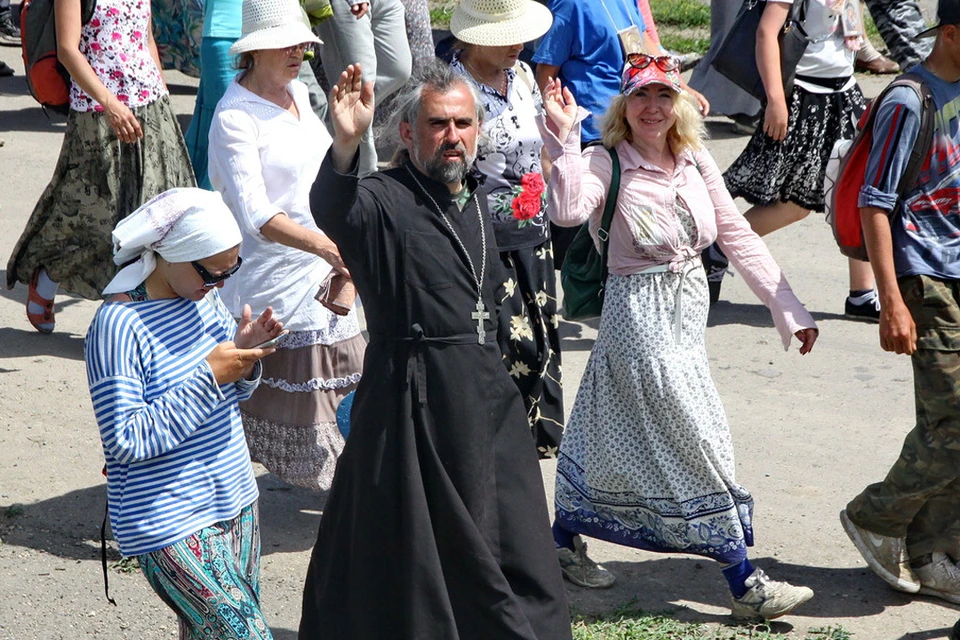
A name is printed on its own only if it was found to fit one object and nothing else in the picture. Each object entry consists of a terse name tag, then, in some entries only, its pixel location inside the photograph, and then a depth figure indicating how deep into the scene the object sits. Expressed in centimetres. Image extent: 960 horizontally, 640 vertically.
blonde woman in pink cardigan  910
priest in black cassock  760
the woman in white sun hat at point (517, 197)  997
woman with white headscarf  684
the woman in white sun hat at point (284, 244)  977
